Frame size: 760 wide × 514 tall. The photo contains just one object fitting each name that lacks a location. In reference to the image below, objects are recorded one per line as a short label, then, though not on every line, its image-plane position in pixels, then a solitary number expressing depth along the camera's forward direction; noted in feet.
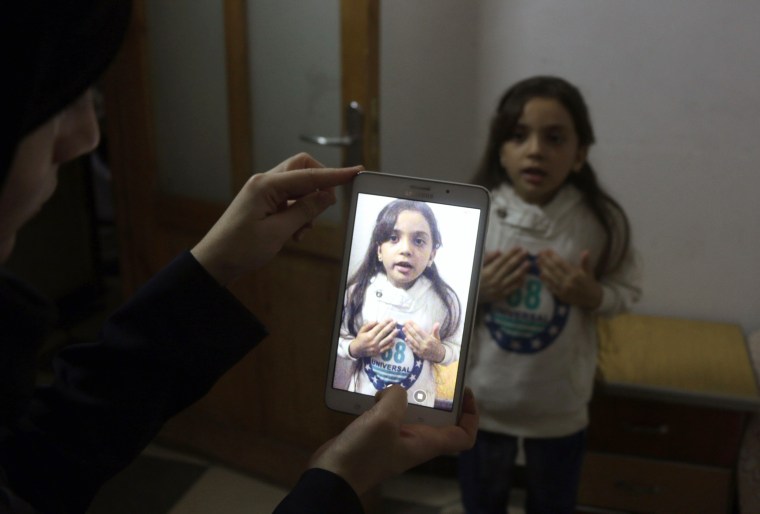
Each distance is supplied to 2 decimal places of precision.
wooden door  5.61
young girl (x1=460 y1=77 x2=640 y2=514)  4.27
